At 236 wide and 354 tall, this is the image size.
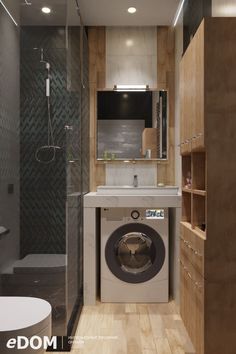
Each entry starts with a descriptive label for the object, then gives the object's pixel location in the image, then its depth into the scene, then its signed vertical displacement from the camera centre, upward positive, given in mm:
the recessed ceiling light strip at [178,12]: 3482 +1621
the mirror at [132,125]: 3973 +556
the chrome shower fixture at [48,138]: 2709 +294
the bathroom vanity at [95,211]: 3316 -311
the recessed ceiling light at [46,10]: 2682 +1218
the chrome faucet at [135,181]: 3928 -48
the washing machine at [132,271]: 3396 -755
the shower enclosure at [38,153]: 2656 +175
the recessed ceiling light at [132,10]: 3576 +1632
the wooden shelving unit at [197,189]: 2344 -79
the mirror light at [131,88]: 4008 +963
